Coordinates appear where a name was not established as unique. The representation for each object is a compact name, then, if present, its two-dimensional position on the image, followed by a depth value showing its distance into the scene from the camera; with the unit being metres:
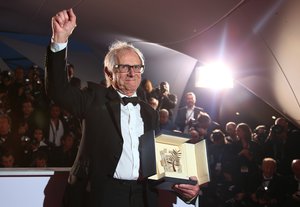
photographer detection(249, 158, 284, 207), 4.59
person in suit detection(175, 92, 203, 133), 6.32
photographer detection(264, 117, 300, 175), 5.09
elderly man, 1.67
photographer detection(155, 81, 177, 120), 5.96
